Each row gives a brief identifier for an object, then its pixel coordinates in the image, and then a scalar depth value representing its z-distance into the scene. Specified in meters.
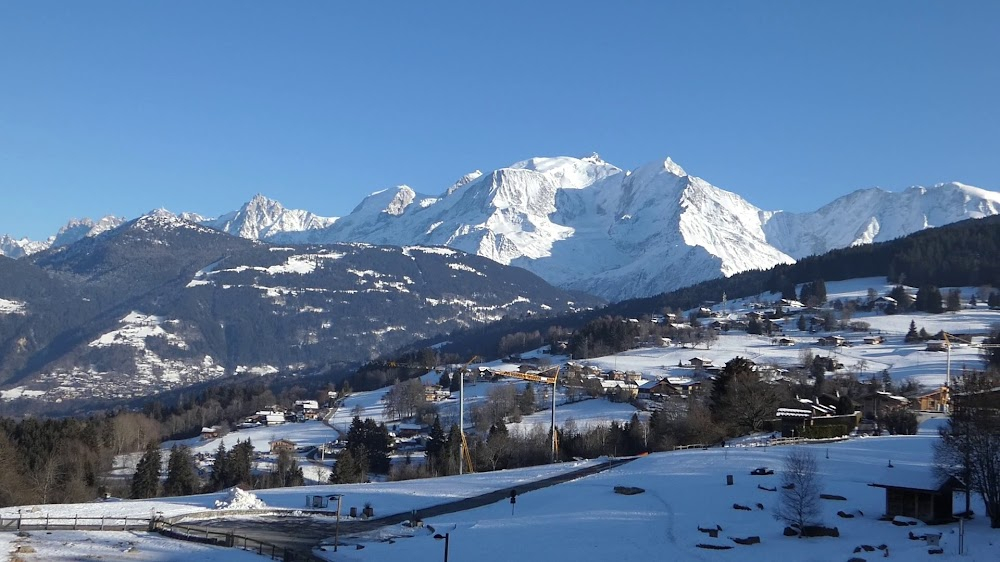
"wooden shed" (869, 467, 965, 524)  42.94
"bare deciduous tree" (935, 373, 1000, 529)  42.94
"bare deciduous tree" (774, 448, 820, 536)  42.66
